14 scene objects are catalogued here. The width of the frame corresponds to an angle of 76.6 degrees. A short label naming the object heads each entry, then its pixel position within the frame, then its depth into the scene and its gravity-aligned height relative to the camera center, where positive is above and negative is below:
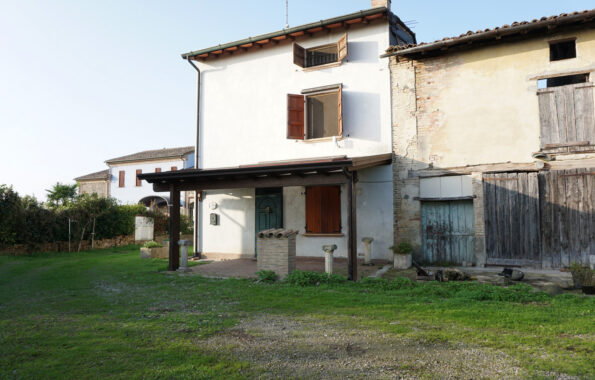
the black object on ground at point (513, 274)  7.19 -1.06
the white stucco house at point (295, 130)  10.16 +2.75
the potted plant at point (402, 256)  9.17 -0.88
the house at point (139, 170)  29.72 +4.35
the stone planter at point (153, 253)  12.41 -1.01
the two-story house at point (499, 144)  8.33 +1.79
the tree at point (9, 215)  13.09 +0.31
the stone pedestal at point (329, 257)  7.77 -0.77
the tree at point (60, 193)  28.70 +2.36
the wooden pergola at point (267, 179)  7.69 +1.03
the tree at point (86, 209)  15.26 +0.57
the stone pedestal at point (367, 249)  9.88 -0.76
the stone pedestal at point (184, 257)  9.25 -0.87
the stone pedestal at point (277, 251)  7.73 -0.62
